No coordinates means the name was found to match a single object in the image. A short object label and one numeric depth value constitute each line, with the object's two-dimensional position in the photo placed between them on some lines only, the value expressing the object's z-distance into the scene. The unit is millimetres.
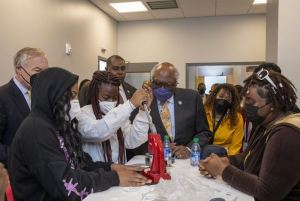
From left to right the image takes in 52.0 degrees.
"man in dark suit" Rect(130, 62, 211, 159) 2395
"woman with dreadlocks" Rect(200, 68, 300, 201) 1271
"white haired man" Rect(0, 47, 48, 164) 2129
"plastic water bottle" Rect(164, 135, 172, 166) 2005
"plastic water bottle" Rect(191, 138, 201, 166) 2018
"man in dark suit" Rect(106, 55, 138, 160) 3225
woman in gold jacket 2686
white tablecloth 1414
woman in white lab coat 1823
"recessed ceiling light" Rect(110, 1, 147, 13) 5273
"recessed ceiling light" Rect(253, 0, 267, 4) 5285
